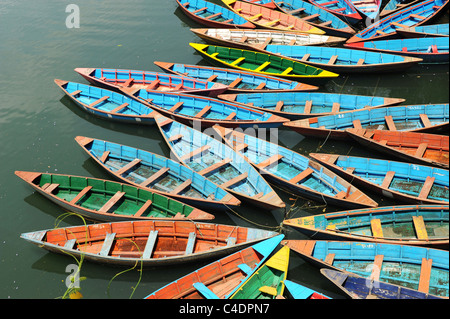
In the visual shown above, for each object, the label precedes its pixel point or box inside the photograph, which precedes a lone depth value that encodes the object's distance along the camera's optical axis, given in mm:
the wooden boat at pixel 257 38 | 27266
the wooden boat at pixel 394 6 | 29266
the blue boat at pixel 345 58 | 24344
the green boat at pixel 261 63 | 24450
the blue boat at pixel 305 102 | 22531
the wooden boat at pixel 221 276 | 15586
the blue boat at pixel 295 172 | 18172
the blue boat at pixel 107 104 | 23500
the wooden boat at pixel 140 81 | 25156
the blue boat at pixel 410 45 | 25641
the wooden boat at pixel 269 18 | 28828
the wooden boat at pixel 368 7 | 28719
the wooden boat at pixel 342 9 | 28609
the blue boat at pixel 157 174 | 18516
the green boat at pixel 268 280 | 15266
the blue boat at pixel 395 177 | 18281
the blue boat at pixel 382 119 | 21500
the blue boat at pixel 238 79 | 24062
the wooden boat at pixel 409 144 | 19625
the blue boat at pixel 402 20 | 27328
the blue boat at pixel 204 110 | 21792
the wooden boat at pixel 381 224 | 16828
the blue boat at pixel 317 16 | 28016
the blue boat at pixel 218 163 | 18422
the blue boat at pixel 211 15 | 29953
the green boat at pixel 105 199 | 18281
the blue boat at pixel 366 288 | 14657
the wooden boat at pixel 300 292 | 14953
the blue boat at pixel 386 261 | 15633
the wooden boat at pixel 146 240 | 16812
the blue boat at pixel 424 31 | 26562
